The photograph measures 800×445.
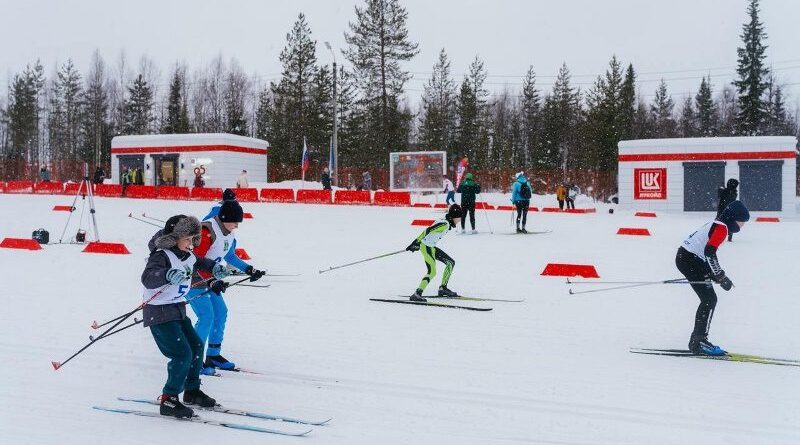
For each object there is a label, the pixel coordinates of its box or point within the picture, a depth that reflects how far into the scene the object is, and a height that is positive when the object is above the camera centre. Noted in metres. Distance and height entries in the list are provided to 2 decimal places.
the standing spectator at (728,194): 15.50 +0.11
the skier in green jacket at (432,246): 9.32 -0.69
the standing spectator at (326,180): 33.31 +0.91
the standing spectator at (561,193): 28.64 +0.22
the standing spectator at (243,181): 32.84 +0.84
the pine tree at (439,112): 54.81 +7.49
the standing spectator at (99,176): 34.09 +1.13
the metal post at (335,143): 34.02 +2.91
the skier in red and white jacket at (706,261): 6.41 -0.63
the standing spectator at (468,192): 17.98 +0.17
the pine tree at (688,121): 68.94 +8.57
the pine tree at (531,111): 64.54 +8.69
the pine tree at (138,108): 64.19 +8.85
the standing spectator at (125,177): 33.62 +1.12
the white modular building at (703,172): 28.31 +1.17
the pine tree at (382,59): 47.91 +10.19
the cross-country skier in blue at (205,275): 5.57 -0.63
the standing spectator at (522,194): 18.34 +0.11
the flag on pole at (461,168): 27.90 +1.28
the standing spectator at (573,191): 33.72 +0.40
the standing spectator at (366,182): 34.53 +0.84
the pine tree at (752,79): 50.28 +9.37
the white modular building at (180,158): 36.91 +2.29
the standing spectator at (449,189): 23.47 +0.33
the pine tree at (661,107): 75.38 +10.67
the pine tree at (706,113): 66.75 +8.79
